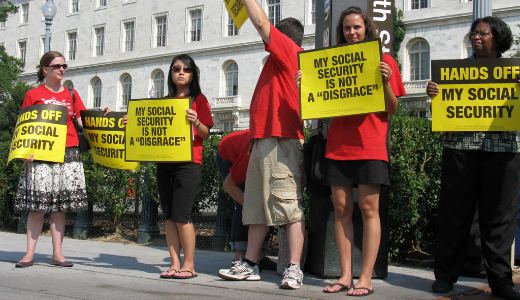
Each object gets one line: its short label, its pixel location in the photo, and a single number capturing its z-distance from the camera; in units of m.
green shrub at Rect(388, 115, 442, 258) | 5.91
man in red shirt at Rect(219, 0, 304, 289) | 4.47
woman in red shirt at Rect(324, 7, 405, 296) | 4.16
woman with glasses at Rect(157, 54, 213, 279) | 5.04
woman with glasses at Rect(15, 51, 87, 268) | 5.63
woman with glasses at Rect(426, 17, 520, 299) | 4.26
